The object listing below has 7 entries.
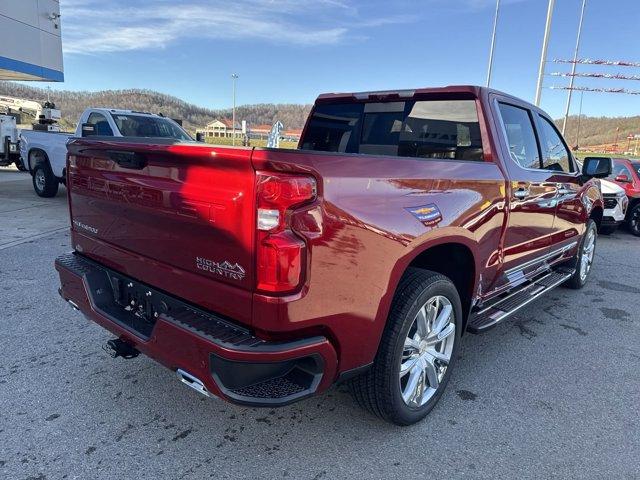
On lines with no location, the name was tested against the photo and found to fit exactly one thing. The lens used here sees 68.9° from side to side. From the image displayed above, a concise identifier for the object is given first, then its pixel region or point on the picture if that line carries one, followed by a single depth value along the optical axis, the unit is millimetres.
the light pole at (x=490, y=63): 23884
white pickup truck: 9273
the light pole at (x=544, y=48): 17188
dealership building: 18047
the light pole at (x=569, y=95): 32125
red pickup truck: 1876
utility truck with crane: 14938
